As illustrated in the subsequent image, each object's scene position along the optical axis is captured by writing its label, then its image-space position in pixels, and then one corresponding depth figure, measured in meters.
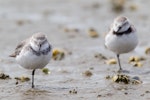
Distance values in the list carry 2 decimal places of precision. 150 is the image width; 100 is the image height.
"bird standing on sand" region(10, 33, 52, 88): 10.46
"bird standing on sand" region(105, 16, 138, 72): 12.04
